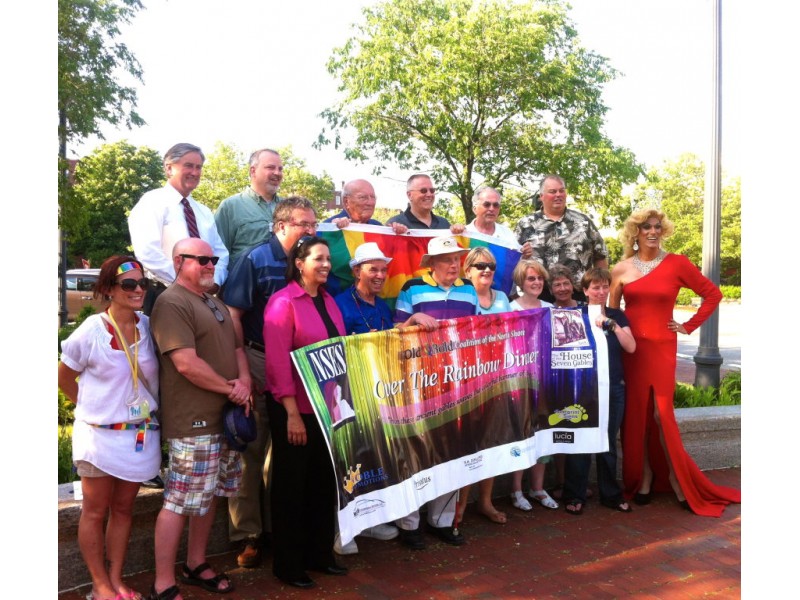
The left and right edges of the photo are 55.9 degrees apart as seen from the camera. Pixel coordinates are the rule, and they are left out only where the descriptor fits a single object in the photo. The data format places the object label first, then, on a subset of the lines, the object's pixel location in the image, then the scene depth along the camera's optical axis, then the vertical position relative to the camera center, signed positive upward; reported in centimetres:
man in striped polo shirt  542 -3
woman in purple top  452 -71
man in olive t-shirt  419 -56
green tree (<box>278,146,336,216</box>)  3931 +642
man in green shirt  570 +63
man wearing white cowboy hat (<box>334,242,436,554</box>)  505 -5
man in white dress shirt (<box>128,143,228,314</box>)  500 +49
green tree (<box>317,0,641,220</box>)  2055 +560
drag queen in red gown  635 -61
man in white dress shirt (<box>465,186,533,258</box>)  664 +67
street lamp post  935 +72
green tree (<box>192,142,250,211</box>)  4791 +780
